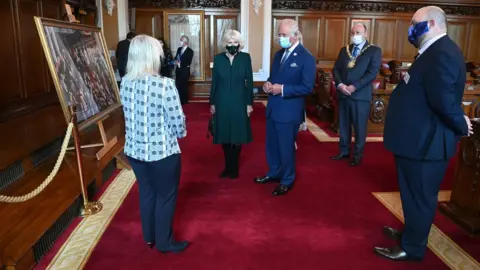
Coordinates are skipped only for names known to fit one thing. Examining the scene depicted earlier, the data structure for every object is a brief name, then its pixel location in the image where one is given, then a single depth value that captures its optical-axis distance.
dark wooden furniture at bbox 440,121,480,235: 3.10
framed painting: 3.39
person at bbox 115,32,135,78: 7.46
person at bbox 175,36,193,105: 8.91
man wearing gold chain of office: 4.43
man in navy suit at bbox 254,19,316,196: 3.45
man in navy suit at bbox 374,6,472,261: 2.25
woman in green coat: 3.76
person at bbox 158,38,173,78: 9.01
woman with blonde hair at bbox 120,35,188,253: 2.33
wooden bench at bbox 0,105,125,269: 2.55
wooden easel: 4.16
